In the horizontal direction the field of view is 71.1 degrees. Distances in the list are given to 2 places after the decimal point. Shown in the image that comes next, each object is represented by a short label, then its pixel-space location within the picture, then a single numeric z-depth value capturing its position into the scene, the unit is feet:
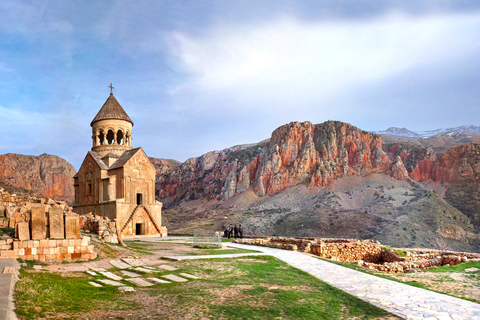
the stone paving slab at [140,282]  25.39
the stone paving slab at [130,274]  28.76
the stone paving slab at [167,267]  32.65
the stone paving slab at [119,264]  31.89
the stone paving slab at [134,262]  33.40
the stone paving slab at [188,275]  29.42
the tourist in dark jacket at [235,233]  86.96
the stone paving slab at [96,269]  29.68
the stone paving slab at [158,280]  26.90
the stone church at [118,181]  92.48
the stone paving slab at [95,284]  24.15
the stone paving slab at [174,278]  27.91
